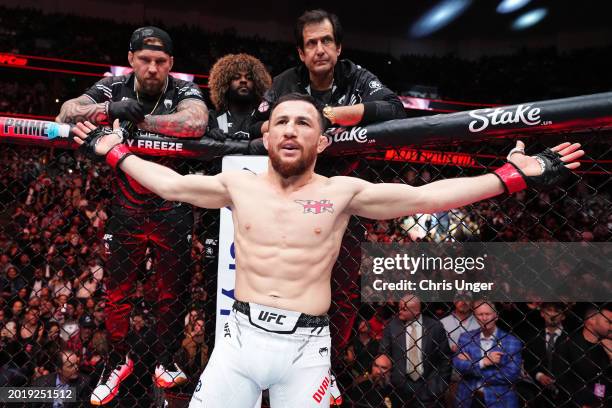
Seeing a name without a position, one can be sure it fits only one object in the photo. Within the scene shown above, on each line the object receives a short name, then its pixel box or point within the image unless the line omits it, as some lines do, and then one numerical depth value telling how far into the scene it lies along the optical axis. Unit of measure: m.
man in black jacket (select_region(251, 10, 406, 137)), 2.51
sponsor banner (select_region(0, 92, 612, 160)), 1.74
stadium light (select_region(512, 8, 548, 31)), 15.51
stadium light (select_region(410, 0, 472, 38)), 15.90
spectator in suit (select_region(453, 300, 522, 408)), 3.22
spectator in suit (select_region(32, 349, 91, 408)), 3.49
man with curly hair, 3.44
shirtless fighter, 1.77
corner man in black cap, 2.38
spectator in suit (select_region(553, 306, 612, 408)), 2.69
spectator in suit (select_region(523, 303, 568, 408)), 3.33
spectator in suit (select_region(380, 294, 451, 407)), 3.22
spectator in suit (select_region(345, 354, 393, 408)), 2.95
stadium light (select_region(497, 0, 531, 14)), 15.09
